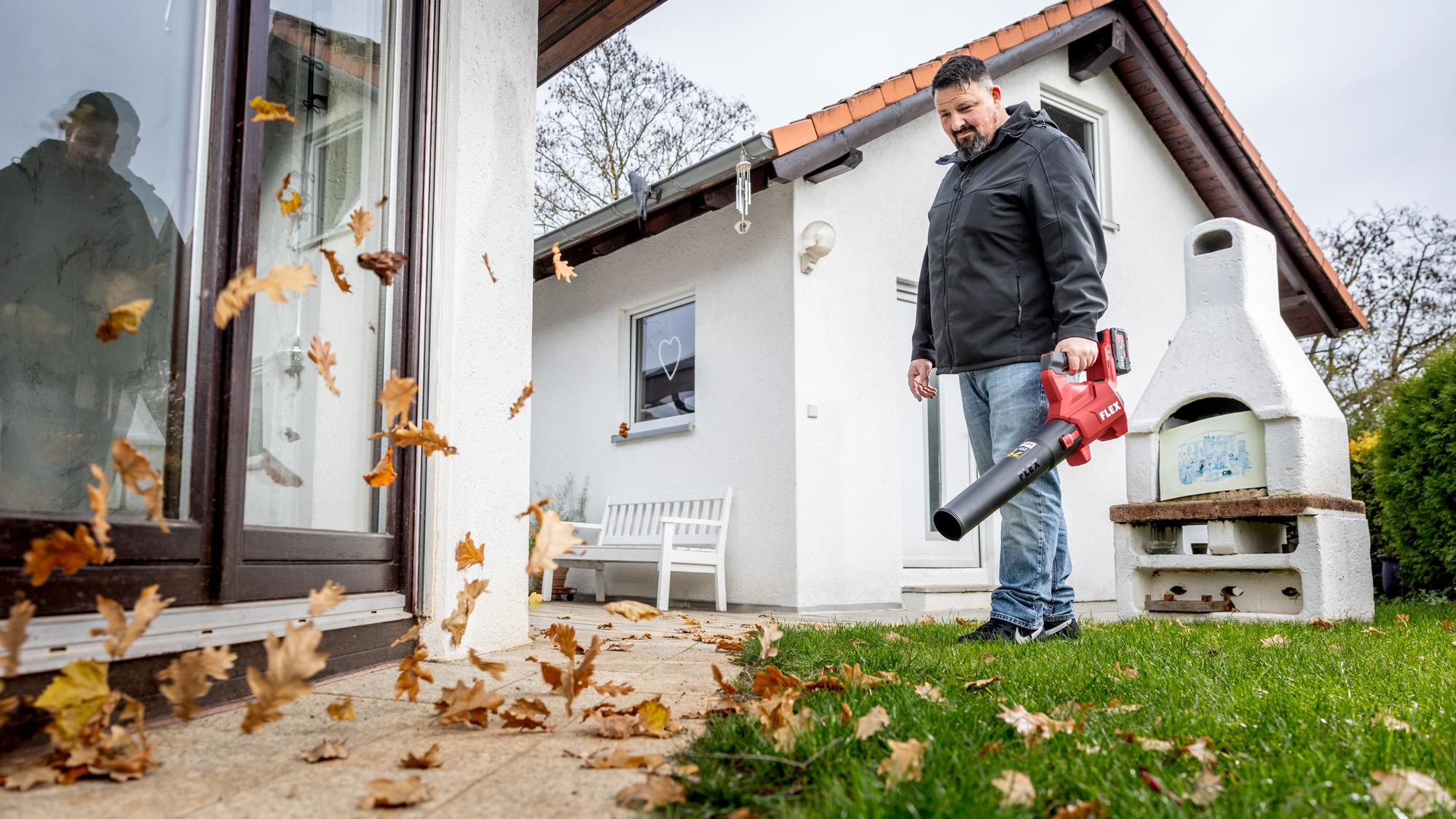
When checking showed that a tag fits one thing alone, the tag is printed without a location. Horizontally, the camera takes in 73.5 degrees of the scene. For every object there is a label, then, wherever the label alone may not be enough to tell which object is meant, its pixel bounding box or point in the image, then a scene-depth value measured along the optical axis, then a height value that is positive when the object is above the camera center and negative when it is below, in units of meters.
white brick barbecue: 4.61 +0.14
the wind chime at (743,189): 5.59 +1.82
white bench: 6.07 -0.20
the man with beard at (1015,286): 3.17 +0.72
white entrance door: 6.80 +0.27
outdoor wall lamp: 5.88 +1.58
